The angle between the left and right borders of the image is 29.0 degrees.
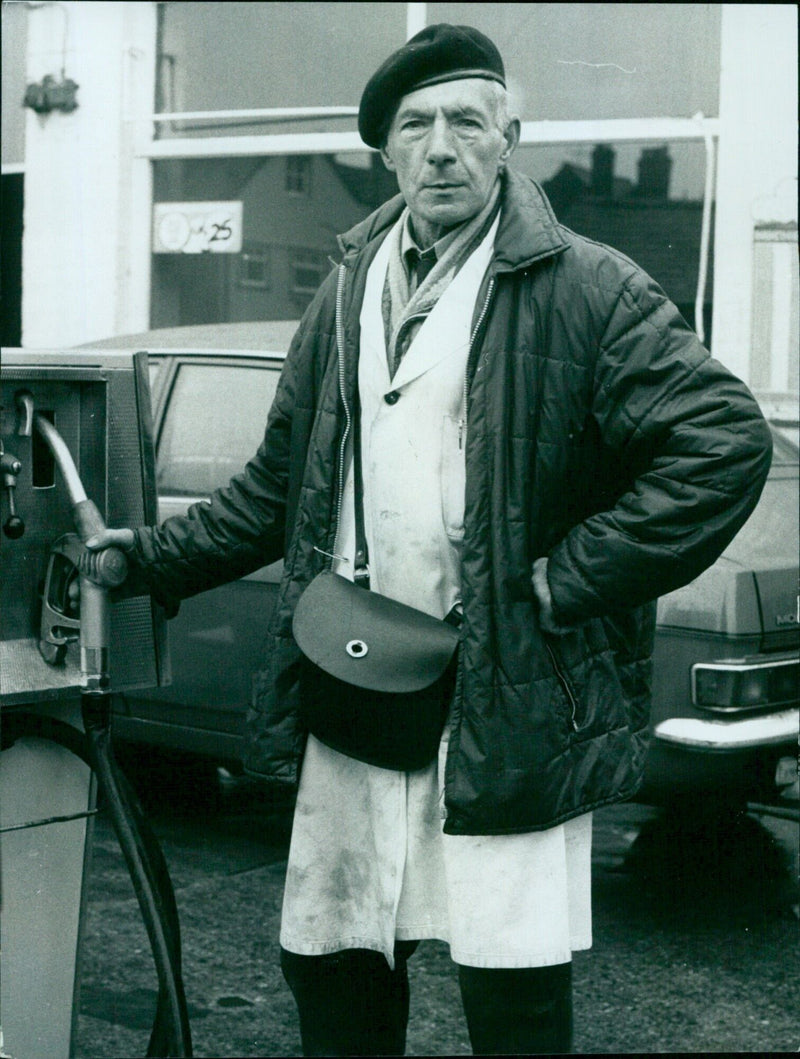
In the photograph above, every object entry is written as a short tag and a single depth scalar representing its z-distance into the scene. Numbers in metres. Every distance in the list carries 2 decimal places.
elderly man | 2.34
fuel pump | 2.67
